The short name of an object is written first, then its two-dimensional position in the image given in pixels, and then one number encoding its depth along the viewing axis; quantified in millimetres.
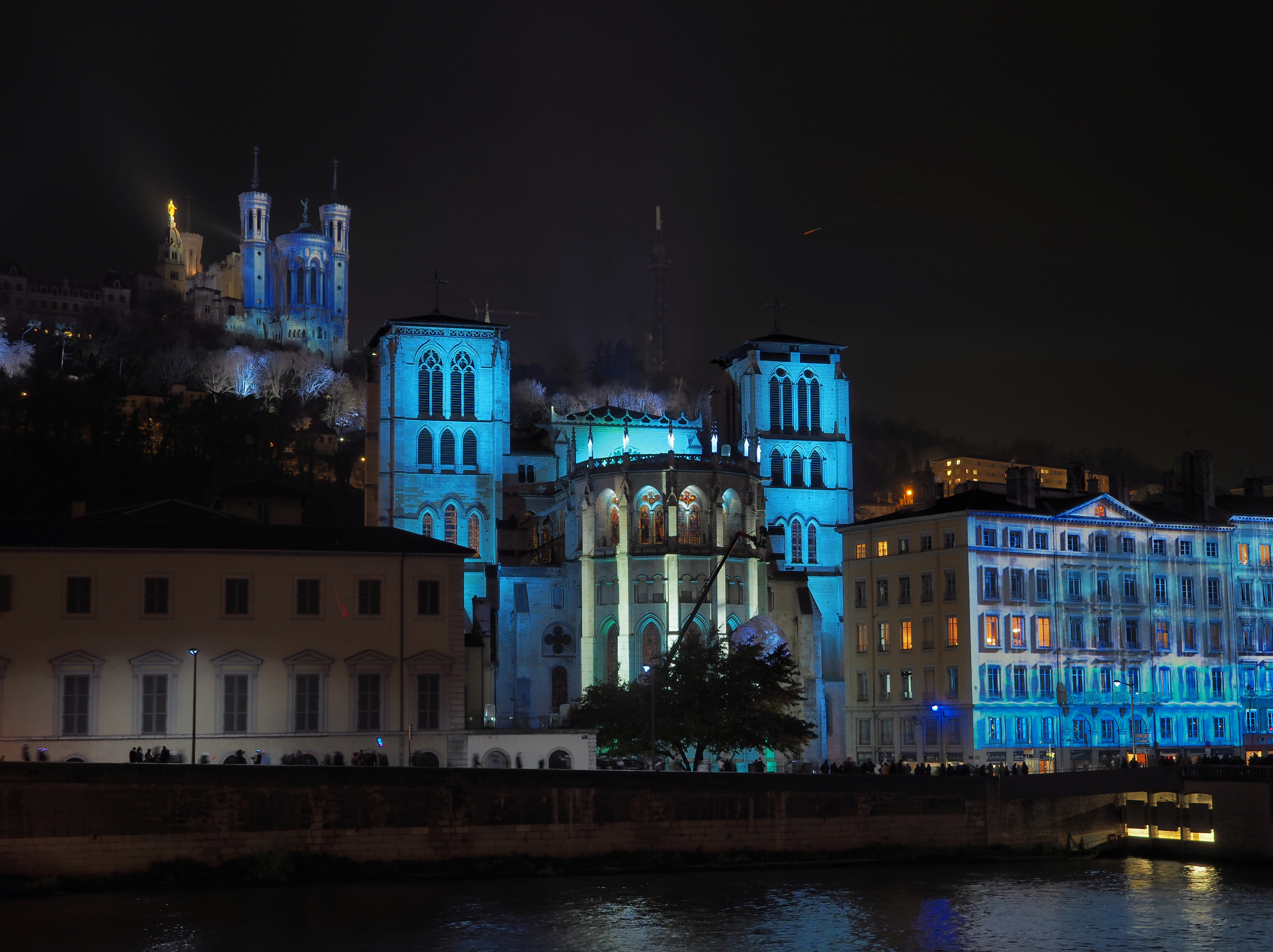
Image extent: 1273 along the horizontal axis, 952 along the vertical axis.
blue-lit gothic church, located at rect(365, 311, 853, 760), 90000
